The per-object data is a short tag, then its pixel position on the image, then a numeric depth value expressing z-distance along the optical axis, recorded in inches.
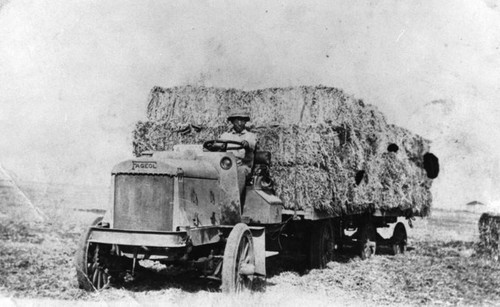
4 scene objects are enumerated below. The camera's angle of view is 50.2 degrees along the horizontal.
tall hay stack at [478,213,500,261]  521.7
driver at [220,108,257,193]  352.5
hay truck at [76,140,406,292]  286.8
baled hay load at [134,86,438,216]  403.2
